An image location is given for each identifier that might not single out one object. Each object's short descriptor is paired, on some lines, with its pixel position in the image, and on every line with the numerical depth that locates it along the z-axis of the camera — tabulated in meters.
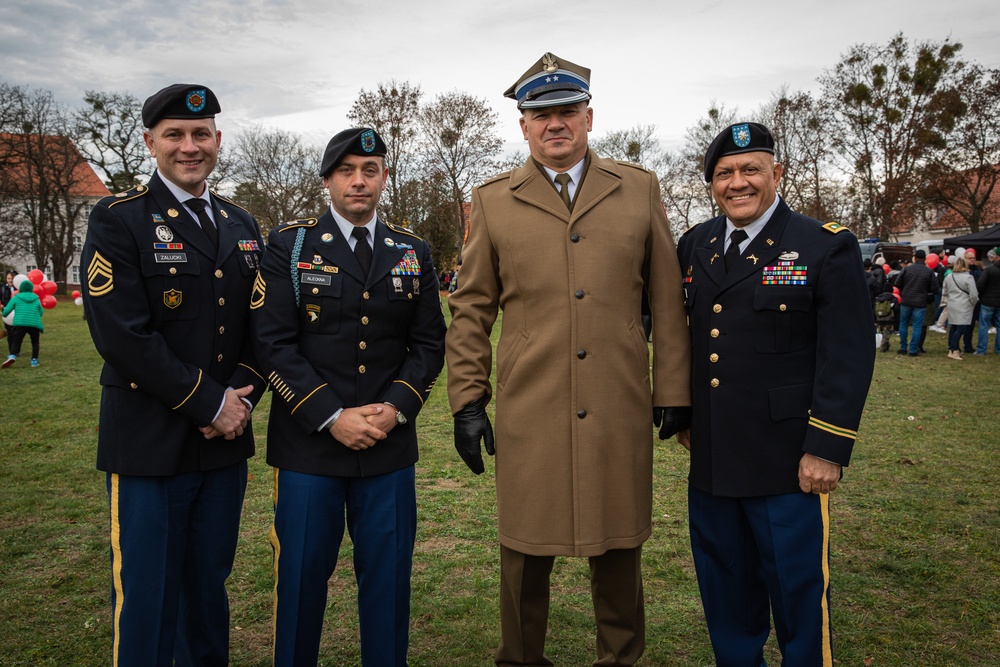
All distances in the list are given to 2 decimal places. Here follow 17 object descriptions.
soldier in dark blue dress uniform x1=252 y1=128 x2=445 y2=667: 2.91
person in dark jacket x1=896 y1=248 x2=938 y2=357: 14.81
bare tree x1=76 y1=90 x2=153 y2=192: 41.81
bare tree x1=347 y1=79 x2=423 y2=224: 33.09
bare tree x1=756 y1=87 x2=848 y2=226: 36.49
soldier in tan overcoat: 2.86
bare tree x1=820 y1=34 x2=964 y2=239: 34.25
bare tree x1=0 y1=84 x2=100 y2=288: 42.47
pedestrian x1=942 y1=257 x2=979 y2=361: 14.54
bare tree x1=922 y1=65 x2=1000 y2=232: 32.81
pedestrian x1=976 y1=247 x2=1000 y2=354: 14.89
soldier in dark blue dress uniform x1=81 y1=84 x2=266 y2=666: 2.70
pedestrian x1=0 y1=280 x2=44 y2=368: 14.52
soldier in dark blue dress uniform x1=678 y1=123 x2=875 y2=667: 2.73
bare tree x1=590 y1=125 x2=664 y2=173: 42.41
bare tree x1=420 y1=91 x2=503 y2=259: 36.53
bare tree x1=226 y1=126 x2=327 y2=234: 35.59
